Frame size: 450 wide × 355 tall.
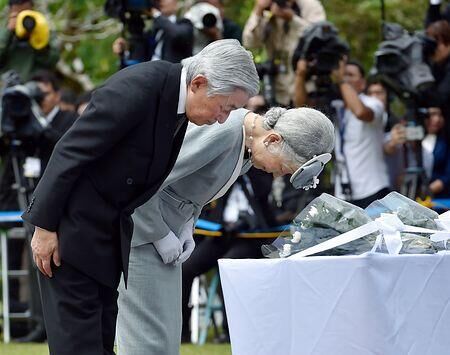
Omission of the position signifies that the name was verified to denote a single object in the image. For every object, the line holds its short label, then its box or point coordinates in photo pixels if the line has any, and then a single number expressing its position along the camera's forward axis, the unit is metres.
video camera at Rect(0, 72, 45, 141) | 18.22
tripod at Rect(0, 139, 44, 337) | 18.92
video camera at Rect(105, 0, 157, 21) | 18.17
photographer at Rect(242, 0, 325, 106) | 18.08
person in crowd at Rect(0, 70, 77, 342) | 18.66
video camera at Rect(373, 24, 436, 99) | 17.25
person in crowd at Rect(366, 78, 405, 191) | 18.05
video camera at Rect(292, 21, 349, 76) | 17.06
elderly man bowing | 8.44
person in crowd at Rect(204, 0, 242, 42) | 18.22
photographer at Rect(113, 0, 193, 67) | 17.41
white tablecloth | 8.34
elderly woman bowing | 9.08
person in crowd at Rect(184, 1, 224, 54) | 17.52
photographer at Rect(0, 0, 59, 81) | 19.42
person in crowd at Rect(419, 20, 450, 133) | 17.81
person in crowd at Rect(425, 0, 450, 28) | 18.36
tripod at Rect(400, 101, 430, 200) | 17.42
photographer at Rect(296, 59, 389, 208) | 17.59
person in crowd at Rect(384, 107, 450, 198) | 18.03
